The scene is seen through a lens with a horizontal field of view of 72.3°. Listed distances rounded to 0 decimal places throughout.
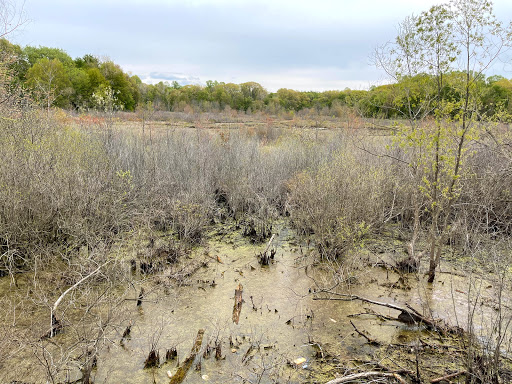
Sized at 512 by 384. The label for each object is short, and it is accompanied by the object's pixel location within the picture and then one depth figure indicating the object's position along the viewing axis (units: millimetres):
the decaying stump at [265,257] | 5574
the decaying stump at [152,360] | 3149
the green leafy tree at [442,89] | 4289
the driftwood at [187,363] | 3011
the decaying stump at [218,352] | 3303
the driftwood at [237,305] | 4023
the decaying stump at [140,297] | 4199
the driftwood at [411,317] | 3700
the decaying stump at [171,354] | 3244
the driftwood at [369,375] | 2725
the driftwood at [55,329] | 3486
